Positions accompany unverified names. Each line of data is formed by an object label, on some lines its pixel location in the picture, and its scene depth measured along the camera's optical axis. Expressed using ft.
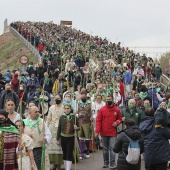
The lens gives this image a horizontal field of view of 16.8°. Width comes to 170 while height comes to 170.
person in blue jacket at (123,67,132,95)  89.51
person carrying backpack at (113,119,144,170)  32.99
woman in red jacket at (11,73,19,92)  75.44
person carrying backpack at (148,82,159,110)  58.03
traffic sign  89.61
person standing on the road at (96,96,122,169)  43.86
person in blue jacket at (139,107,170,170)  33.63
